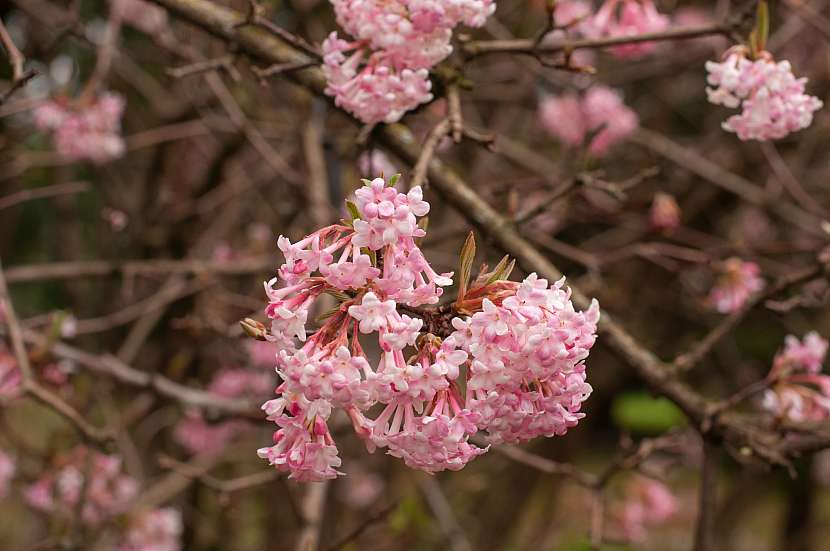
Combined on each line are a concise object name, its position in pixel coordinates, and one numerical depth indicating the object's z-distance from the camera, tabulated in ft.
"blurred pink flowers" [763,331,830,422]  6.26
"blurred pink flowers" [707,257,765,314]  9.12
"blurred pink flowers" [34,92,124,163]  10.82
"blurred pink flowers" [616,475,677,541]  12.10
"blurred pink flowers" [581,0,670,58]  7.69
